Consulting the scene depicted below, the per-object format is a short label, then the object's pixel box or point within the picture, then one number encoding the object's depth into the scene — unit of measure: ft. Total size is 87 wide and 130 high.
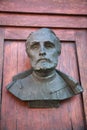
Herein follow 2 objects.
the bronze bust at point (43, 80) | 4.38
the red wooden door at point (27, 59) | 4.48
